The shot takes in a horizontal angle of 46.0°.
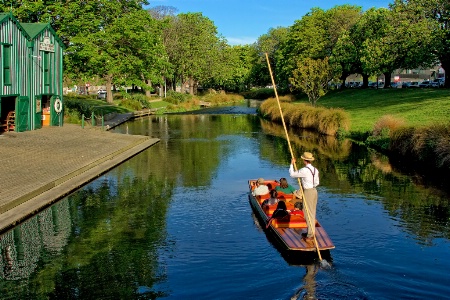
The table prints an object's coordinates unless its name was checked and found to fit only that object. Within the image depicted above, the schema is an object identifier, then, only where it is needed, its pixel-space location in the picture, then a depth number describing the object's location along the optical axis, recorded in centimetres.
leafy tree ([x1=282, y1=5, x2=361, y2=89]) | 8219
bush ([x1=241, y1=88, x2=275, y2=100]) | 11156
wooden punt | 1298
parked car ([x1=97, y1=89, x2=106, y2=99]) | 8852
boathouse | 3189
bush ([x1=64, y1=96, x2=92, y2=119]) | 4478
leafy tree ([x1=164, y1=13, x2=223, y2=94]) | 8950
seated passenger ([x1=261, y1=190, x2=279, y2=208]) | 1680
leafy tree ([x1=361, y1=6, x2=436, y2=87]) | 5631
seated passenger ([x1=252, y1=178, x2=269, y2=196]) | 1836
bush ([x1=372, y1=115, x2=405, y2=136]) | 3359
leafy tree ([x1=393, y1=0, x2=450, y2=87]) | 5428
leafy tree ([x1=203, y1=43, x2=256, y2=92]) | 10488
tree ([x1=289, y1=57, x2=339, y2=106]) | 5247
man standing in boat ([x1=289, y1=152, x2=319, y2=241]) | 1338
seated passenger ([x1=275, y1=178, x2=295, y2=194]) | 1879
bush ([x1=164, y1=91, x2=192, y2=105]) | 8169
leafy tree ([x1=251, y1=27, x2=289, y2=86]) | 11294
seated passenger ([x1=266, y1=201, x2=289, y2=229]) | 1498
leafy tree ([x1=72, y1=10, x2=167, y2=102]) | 4484
